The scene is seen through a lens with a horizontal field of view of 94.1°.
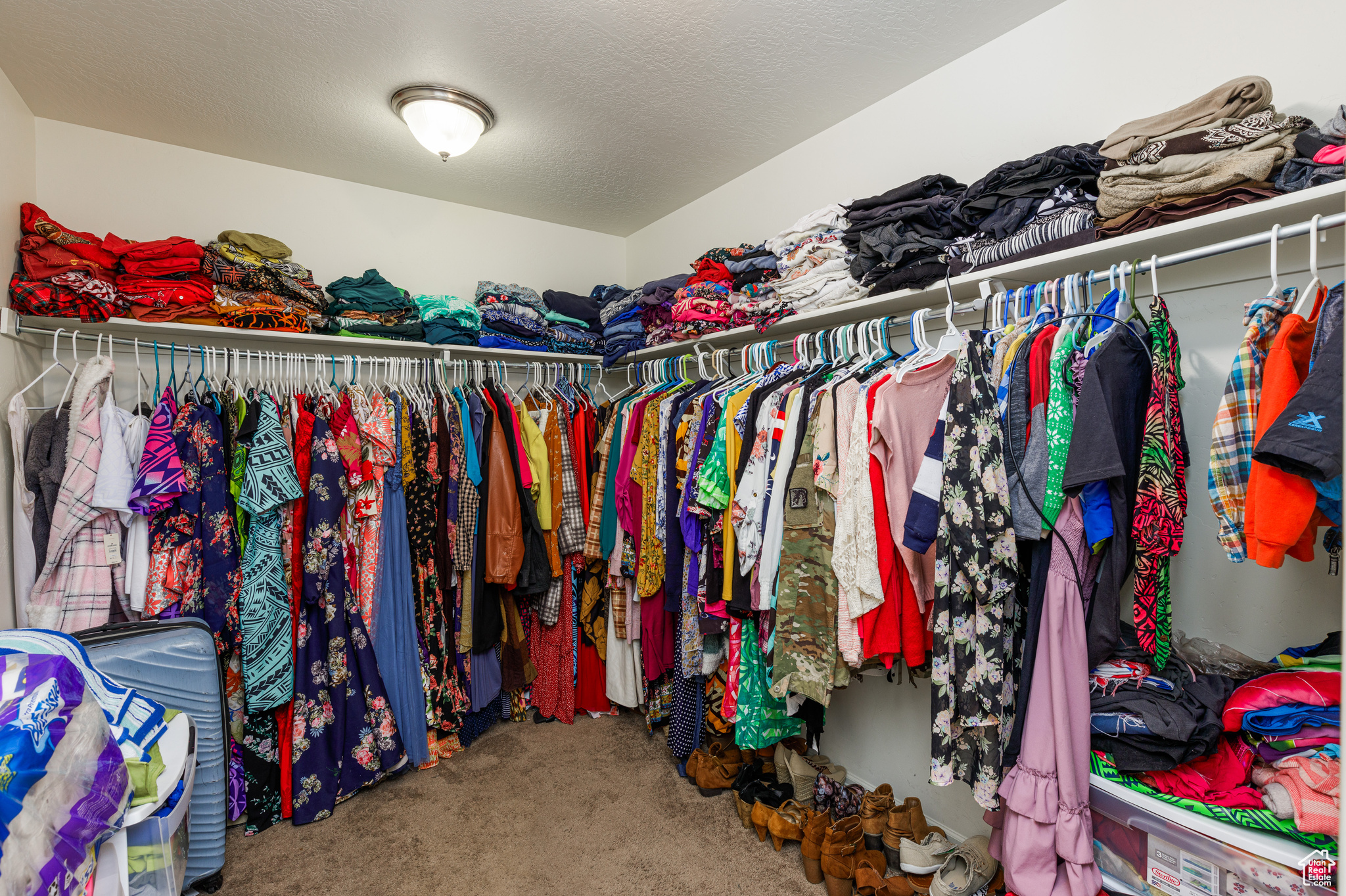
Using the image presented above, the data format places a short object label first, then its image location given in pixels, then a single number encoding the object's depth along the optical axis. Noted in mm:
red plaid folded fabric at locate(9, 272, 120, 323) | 1931
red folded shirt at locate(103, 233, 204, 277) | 2143
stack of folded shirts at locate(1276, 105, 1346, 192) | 1109
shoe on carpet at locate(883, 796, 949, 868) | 1847
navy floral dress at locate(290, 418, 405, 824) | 2186
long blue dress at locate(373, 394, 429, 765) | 2383
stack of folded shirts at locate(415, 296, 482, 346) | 2703
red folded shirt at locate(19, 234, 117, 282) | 1990
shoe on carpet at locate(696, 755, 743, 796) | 2256
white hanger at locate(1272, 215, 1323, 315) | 1041
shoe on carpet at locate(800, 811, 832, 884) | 1825
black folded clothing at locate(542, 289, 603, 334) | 3080
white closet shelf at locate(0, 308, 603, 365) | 2047
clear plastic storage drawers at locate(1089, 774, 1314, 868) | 1013
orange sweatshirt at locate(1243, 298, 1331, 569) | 959
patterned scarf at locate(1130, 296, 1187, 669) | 1146
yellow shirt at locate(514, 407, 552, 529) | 2650
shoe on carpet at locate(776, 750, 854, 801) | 2107
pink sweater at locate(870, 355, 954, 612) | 1564
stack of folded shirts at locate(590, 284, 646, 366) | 2951
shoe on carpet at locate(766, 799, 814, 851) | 1947
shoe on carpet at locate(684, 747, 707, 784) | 2322
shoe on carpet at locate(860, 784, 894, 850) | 1885
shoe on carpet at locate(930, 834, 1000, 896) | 1629
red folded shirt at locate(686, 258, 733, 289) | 2434
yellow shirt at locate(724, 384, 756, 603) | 1932
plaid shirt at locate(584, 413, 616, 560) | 2623
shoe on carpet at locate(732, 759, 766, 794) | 2223
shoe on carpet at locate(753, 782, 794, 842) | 2012
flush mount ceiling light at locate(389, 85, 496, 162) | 2092
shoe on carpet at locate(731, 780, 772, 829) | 2098
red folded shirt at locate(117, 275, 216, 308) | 2127
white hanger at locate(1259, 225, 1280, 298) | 1081
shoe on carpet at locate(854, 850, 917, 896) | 1703
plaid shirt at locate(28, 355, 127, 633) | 1866
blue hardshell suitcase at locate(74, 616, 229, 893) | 1683
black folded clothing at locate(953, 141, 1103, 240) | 1503
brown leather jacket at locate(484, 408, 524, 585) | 2502
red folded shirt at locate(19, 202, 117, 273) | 2020
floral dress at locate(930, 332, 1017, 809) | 1297
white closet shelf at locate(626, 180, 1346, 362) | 1146
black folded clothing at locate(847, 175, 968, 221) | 1816
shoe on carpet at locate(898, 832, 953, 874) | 1748
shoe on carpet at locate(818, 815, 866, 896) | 1745
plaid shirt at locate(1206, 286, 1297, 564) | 1068
